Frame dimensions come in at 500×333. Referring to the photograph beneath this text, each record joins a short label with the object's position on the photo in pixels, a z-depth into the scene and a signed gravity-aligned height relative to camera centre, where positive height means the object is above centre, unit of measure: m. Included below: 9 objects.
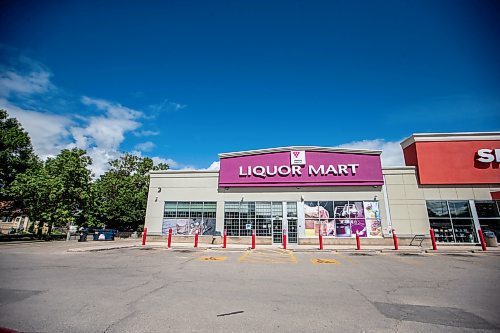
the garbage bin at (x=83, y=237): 24.72 -1.13
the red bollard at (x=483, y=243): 16.23 -0.98
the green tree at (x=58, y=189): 24.92 +3.79
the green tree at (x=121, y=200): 33.81 +3.78
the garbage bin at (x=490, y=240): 18.68 -0.85
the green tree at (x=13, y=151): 29.80 +9.53
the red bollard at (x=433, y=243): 16.70 -1.01
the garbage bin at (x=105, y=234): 26.99 -0.91
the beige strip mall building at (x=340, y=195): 21.83 +3.12
